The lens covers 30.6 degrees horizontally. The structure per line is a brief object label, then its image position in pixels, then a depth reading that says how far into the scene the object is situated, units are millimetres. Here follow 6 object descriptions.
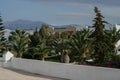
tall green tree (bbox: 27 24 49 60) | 32043
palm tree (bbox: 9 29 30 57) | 31581
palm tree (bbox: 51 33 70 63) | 27319
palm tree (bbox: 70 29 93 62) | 29252
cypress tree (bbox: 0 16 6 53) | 35738
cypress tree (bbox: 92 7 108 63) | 27866
